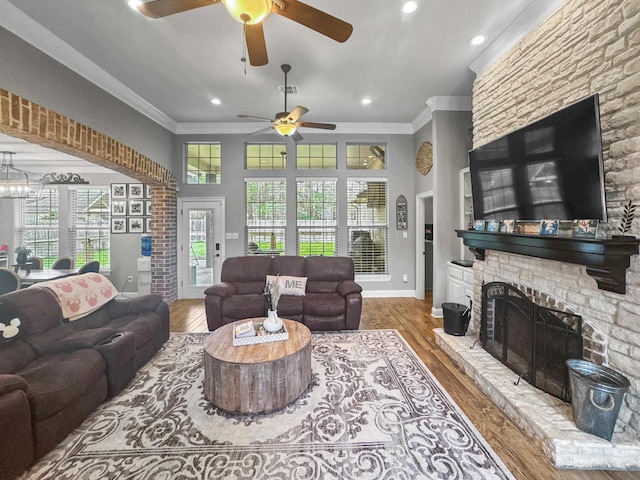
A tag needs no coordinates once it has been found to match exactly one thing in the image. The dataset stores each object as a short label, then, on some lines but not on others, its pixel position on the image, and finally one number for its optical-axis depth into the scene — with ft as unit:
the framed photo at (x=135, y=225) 18.22
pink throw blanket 8.21
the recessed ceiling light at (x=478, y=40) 9.21
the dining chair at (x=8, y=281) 10.96
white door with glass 17.78
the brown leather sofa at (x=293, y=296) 11.74
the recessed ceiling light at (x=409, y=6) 7.59
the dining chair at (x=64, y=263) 15.42
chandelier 14.64
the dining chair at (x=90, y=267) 13.43
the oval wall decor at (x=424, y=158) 15.64
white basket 7.66
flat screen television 5.88
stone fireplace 5.36
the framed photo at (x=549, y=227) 6.91
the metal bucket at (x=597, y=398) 5.31
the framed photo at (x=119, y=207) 18.20
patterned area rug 5.28
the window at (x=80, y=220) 18.54
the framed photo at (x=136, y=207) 18.20
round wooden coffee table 6.70
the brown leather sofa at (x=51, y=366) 4.99
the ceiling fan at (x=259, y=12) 4.87
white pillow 12.61
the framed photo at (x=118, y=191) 18.17
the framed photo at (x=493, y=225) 9.15
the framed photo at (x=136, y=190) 18.13
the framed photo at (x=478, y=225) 9.91
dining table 12.54
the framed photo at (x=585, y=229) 5.91
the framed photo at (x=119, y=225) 18.20
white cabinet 11.89
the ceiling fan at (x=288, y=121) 10.37
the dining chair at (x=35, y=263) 15.74
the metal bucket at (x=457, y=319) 10.52
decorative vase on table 8.25
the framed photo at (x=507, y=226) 8.54
